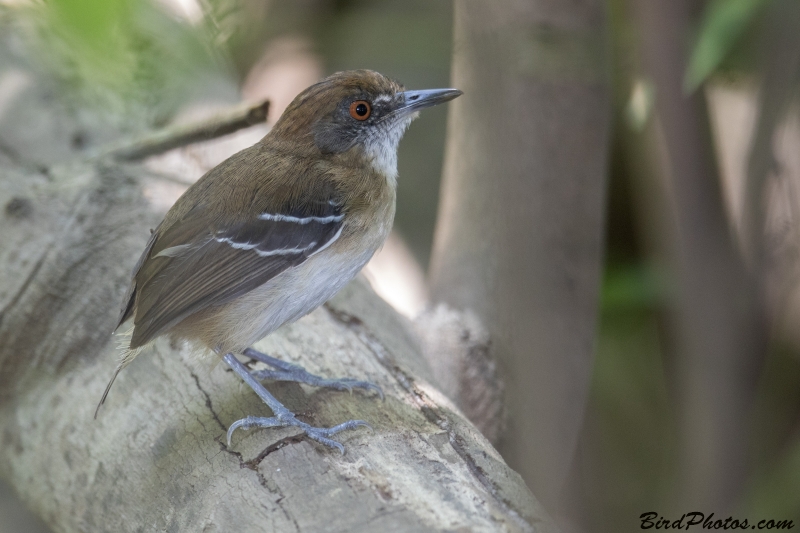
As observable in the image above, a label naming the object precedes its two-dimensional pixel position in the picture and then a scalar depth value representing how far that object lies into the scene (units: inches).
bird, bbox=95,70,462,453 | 182.1
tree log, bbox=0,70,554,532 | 136.7
